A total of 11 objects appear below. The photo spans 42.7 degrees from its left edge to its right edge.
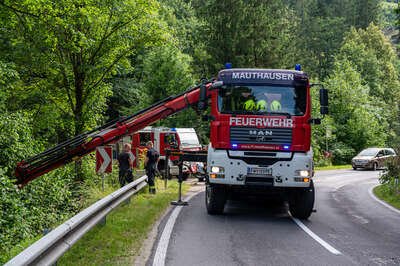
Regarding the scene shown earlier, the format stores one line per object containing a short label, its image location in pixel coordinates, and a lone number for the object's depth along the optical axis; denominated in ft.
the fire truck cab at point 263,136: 37.24
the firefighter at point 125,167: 54.19
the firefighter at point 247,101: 38.37
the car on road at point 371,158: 116.67
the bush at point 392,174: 64.08
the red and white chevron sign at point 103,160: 47.93
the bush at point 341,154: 152.25
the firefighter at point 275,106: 38.22
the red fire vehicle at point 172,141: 84.58
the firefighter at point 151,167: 54.95
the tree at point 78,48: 61.00
